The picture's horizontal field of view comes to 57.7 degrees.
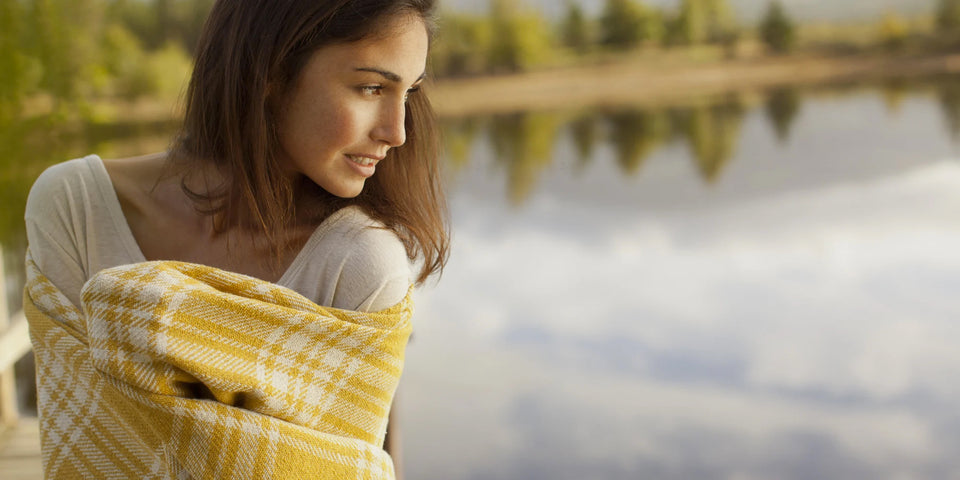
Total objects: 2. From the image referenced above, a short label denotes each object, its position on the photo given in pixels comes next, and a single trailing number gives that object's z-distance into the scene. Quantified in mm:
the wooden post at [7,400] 2598
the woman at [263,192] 1027
